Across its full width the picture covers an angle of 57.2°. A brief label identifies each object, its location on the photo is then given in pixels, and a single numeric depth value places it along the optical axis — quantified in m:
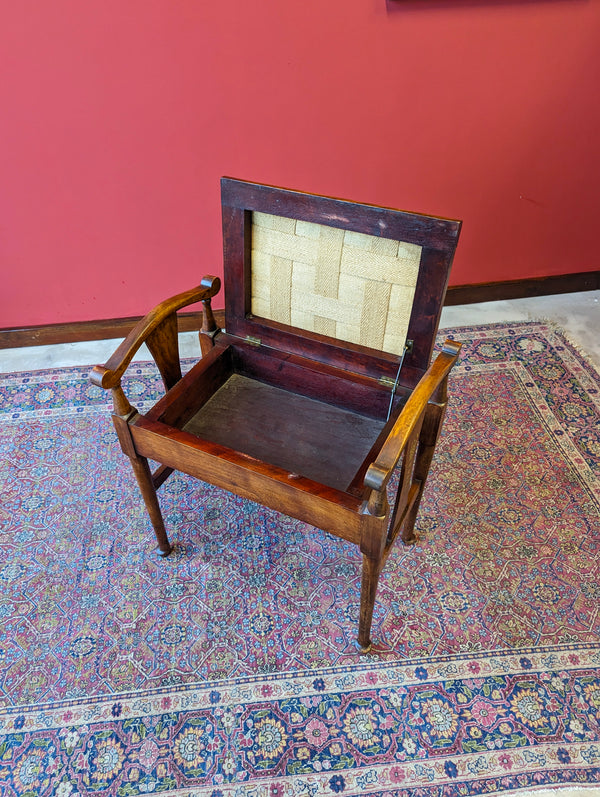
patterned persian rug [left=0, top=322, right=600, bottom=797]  1.52
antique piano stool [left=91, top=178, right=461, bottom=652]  1.41
